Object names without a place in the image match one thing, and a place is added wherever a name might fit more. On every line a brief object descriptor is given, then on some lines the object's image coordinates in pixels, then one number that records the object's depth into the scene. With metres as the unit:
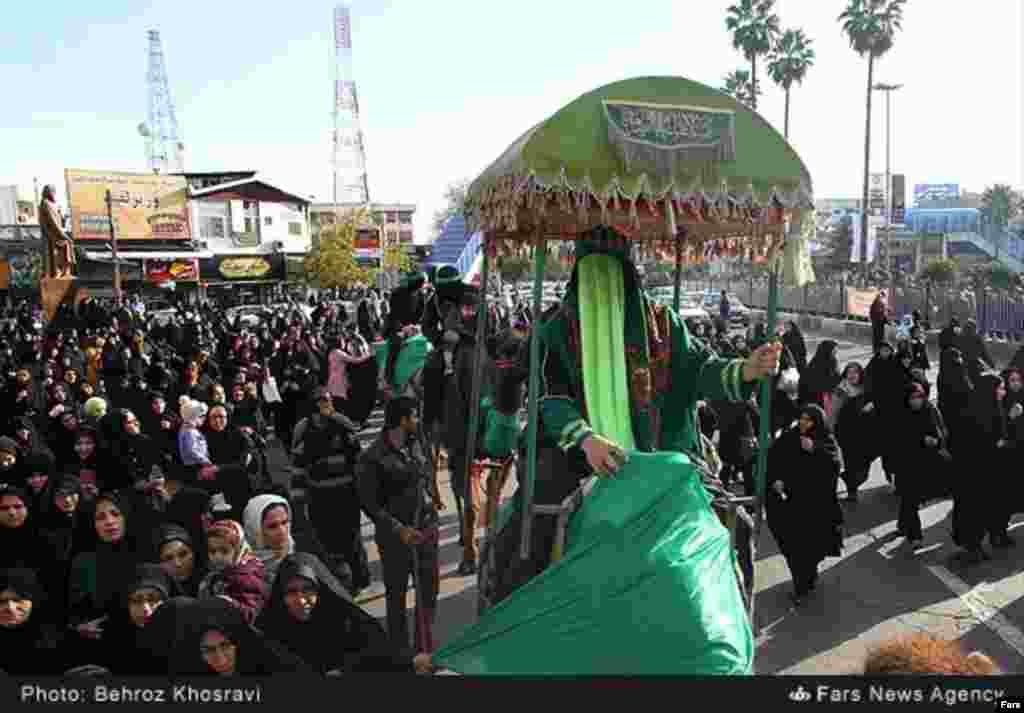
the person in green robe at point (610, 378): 3.80
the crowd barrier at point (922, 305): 20.30
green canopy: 3.45
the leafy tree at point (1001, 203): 70.88
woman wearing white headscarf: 4.09
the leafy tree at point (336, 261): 47.09
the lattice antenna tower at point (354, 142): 65.56
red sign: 40.33
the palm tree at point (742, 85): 41.47
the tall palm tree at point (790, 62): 39.94
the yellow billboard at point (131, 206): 40.22
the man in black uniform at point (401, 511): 5.11
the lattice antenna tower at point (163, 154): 52.79
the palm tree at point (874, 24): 36.12
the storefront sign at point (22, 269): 41.09
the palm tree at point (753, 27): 38.84
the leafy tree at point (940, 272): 36.12
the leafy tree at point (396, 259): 54.03
